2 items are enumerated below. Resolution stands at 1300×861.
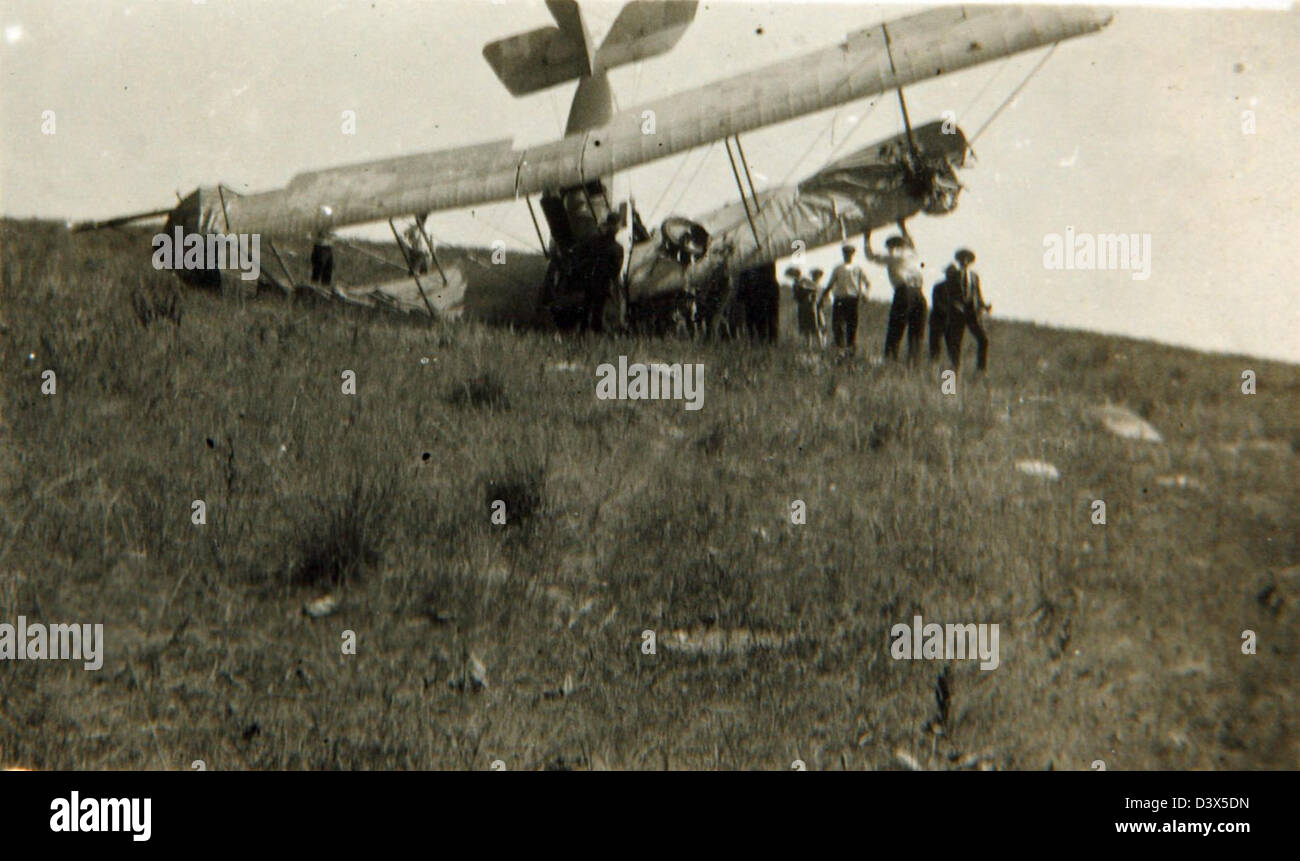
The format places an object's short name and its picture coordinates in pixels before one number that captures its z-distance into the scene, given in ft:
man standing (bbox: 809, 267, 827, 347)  41.83
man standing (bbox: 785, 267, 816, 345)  44.34
